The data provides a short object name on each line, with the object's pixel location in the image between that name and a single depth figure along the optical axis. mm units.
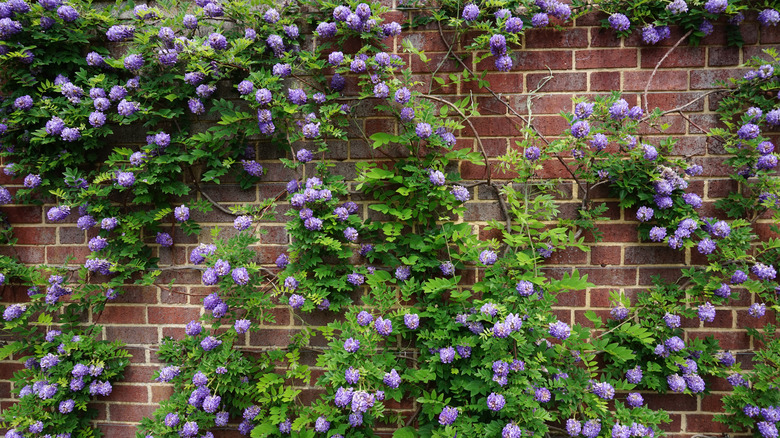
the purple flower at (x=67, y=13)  1936
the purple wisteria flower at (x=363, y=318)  1845
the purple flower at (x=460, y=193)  1896
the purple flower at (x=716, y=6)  1819
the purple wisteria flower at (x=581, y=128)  1798
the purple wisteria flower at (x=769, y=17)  1846
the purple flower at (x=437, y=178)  1856
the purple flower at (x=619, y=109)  1813
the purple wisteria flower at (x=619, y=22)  1901
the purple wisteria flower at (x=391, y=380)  1795
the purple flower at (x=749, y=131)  1834
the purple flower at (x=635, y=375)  1900
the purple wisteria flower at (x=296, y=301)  1895
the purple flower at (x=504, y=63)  1920
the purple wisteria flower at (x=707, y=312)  1866
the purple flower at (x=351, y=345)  1758
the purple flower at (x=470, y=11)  1882
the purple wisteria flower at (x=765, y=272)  1857
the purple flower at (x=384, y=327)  1817
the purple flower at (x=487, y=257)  1834
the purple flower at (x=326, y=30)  1895
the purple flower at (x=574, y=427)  1795
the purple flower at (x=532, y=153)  1837
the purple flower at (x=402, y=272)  1967
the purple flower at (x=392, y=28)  1905
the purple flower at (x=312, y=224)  1880
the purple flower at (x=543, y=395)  1754
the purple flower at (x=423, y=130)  1848
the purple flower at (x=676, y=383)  1868
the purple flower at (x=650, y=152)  1816
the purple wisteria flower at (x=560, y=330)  1755
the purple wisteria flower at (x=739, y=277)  1837
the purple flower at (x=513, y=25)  1856
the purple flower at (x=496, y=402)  1719
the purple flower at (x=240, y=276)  1872
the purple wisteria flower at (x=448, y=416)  1792
